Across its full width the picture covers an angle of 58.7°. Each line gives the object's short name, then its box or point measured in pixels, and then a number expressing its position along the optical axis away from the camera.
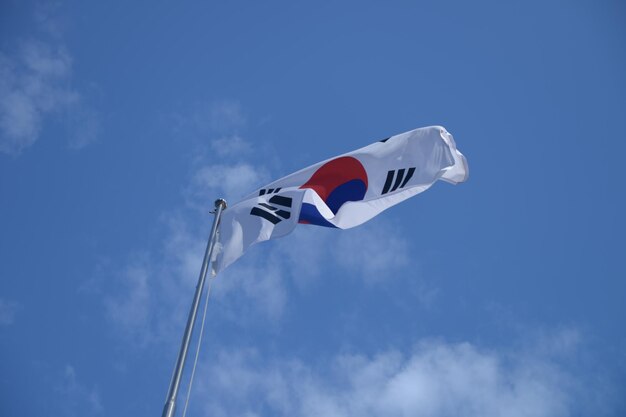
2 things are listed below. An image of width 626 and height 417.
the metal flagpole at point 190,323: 7.02
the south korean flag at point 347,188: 10.41
